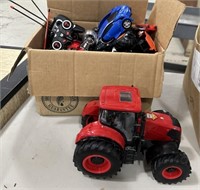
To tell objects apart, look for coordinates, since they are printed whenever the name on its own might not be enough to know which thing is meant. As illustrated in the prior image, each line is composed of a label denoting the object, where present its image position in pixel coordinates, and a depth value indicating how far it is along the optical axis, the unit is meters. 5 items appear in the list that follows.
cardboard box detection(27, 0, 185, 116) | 0.67
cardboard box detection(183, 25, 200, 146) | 0.72
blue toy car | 0.78
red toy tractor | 0.57
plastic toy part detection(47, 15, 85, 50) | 0.82
